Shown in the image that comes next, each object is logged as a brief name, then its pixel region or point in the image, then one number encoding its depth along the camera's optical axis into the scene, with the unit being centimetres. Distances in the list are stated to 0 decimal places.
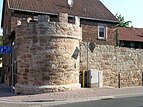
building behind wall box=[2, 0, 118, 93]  1683
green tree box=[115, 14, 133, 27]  3810
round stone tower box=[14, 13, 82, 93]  1115
